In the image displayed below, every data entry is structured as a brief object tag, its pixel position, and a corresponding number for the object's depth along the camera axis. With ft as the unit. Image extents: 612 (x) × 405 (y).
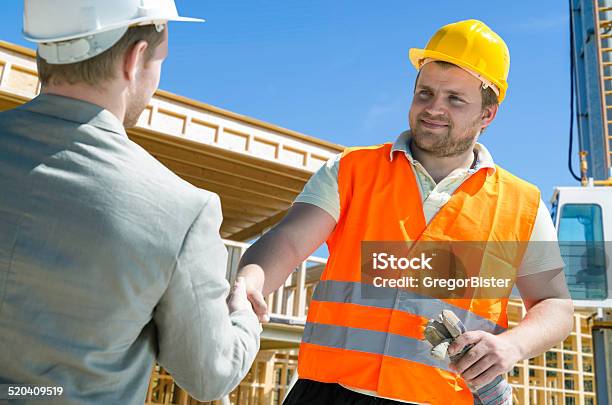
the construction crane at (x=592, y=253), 27.63
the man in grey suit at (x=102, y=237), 3.78
